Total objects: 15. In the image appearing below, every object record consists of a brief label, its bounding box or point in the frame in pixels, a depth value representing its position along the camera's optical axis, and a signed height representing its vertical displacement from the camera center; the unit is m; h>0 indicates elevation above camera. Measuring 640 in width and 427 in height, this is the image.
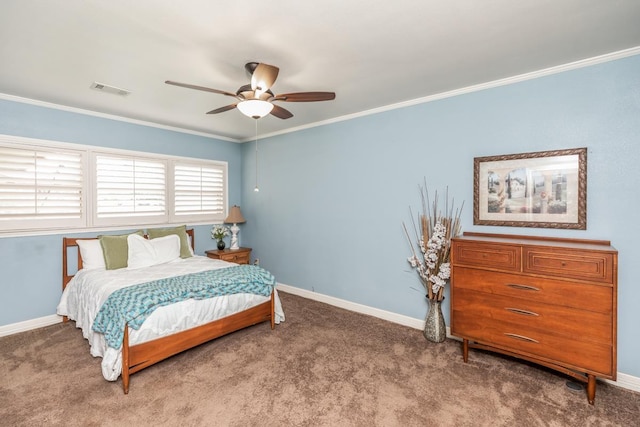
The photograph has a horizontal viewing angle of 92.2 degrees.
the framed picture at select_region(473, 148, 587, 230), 2.55 +0.21
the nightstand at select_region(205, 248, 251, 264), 4.79 -0.67
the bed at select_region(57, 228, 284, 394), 2.45 -0.94
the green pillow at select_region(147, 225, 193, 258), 4.28 -0.31
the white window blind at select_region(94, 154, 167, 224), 3.99 +0.33
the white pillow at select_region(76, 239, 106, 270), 3.62 -0.51
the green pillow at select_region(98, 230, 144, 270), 3.60 -0.46
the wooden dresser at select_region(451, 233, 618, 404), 2.13 -0.68
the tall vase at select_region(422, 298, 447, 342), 3.12 -1.14
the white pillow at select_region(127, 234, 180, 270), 3.71 -0.49
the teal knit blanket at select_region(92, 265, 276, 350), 2.41 -0.73
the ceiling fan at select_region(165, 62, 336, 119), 2.24 +0.92
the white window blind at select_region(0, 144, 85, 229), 3.32 +0.28
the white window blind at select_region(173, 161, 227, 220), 4.79 +0.36
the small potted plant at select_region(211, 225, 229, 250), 5.07 -0.36
